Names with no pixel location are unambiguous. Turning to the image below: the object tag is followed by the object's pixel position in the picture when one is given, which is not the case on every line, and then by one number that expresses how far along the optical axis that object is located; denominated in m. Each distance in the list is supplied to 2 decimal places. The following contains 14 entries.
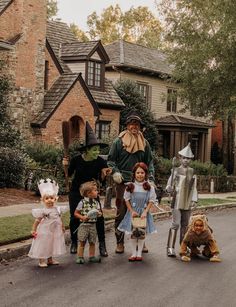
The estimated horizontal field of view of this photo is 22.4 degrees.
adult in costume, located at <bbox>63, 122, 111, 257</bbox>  9.06
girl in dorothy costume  9.02
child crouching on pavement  9.12
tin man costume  9.54
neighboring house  36.00
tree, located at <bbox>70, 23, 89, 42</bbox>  61.75
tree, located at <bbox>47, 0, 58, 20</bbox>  59.34
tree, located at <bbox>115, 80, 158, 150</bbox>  33.22
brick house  24.12
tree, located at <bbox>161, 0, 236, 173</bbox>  27.34
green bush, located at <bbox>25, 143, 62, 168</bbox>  20.27
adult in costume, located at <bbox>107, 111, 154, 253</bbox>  9.45
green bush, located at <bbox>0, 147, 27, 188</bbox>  18.31
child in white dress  8.18
